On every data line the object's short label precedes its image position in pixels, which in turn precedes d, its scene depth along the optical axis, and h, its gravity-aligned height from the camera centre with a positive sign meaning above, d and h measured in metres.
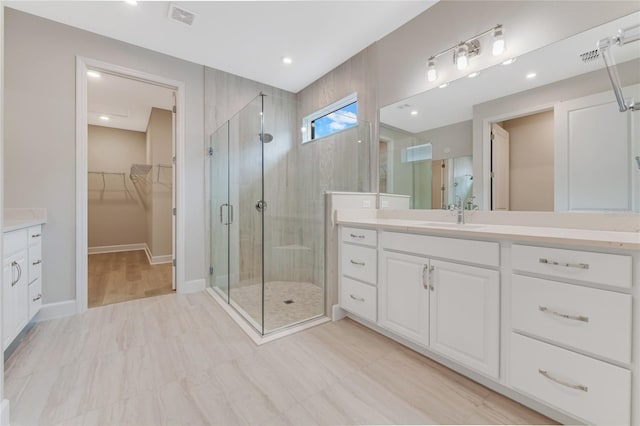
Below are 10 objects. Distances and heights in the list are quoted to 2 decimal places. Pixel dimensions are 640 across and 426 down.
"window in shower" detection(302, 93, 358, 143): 2.95 +1.16
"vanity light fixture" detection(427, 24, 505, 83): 1.70 +1.17
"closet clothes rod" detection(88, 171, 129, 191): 5.14 +0.73
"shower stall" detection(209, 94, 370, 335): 2.34 +0.05
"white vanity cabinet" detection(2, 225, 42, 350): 1.58 -0.48
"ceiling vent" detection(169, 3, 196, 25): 2.08 +1.65
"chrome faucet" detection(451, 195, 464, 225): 1.91 +0.03
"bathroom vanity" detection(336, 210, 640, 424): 0.99 -0.47
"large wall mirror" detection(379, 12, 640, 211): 1.34 +0.50
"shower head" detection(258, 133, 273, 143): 2.30 +0.69
